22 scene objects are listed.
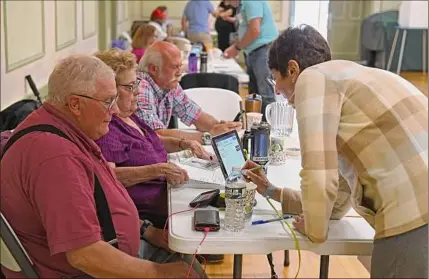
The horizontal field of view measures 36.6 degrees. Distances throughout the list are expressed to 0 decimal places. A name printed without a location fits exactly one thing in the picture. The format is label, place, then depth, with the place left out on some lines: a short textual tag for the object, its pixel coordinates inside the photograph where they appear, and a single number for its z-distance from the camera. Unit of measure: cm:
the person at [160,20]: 763
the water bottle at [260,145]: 253
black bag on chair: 325
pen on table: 203
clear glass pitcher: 315
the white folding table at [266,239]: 189
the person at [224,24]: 871
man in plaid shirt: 308
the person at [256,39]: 566
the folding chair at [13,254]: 169
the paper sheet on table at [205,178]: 237
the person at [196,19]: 792
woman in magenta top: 244
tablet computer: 234
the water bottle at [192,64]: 525
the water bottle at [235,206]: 196
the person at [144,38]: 528
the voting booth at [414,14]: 1016
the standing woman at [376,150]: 175
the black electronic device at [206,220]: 196
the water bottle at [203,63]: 525
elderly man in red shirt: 168
